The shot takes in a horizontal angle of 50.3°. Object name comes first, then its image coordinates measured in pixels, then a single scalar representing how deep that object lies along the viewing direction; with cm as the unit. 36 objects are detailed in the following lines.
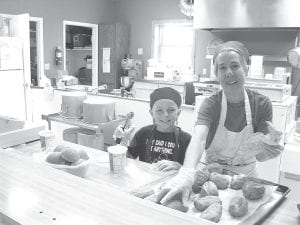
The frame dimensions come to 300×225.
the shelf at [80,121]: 296
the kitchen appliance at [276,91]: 307
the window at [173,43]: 631
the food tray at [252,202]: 94
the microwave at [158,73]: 570
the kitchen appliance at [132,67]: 654
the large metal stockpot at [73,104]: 318
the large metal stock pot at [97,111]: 297
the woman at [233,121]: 158
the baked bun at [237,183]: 115
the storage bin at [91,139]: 302
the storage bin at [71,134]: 325
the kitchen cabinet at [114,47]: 660
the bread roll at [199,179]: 111
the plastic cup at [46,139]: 169
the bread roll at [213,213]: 91
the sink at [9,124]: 176
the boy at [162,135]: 187
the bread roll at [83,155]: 143
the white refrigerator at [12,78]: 454
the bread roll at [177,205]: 94
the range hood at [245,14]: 434
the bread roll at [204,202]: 98
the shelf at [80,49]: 743
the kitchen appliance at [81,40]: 724
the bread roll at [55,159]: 130
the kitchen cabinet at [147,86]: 541
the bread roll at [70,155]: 131
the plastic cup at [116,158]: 145
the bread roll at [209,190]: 106
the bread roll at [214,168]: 131
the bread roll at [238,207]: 96
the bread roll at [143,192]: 104
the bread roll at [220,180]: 115
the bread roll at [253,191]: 106
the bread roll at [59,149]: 144
